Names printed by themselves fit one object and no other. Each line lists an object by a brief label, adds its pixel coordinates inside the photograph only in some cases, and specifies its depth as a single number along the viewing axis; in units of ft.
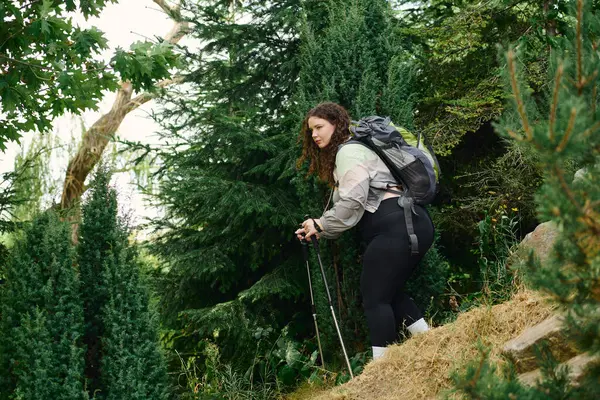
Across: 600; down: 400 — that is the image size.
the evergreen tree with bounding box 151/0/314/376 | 21.86
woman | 14.61
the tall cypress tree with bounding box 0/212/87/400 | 14.66
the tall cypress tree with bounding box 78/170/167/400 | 15.17
